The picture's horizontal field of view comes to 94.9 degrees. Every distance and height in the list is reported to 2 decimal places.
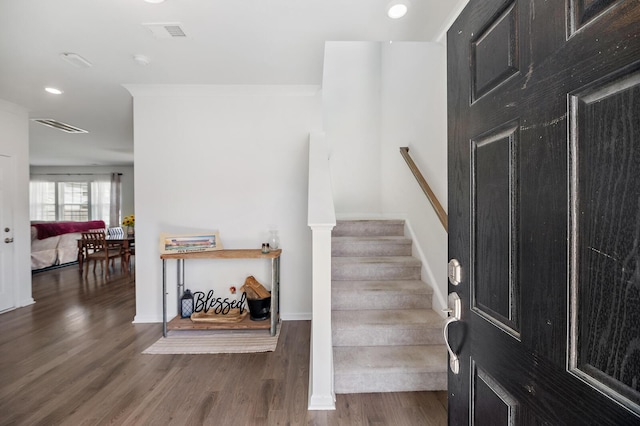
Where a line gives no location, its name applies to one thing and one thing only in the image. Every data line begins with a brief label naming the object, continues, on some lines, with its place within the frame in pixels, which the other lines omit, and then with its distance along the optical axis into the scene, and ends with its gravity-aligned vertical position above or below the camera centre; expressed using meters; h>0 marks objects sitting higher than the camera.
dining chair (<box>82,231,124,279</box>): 5.41 -0.66
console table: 2.76 -0.84
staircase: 1.92 -0.81
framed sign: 2.82 -0.29
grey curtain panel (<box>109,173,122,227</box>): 8.43 +0.40
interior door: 3.44 -0.30
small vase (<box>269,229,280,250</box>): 3.08 -0.28
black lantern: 2.94 -0.92
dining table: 5.61 -0.63
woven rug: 2.51 -1.16
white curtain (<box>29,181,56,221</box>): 8.35 +0.41
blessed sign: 3.07 -0.94
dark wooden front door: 0.44 +0.00
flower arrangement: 6.62 -0.18
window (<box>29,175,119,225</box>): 8.44 +0.49
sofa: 5.69 -0.58
